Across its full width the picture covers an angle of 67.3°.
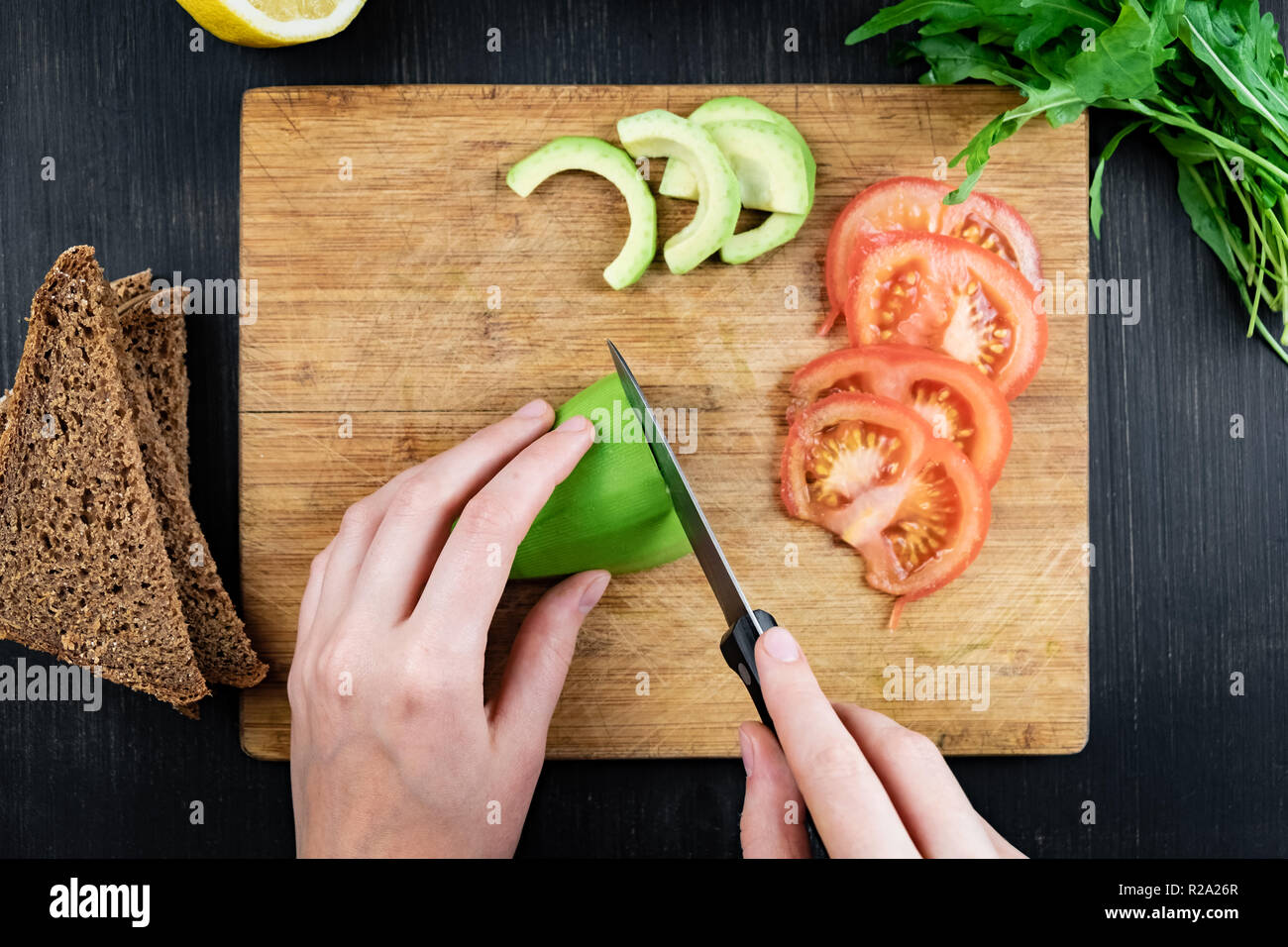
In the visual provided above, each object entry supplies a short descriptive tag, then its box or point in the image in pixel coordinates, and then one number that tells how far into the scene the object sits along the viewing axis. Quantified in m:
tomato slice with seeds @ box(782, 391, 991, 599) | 0.32
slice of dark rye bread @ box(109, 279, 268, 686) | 0.33
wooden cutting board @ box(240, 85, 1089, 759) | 0.33
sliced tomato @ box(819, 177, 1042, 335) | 0.33
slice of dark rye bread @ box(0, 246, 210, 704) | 0.31
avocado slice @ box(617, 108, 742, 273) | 0.32
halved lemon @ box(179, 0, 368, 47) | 0.31
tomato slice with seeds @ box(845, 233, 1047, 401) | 0.32
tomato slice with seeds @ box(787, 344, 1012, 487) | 0.32
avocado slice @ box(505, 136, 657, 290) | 0.33
